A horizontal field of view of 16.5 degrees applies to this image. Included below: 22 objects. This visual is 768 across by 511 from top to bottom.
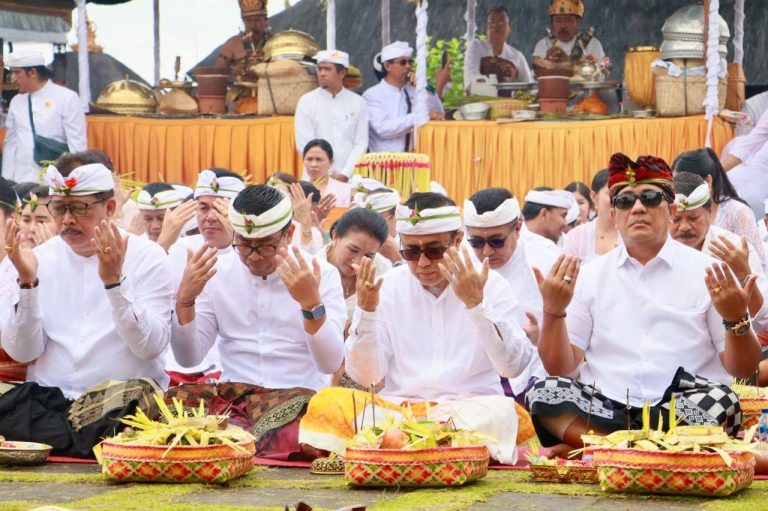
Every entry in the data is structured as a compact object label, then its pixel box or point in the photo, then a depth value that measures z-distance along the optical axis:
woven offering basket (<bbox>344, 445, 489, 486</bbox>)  9.90
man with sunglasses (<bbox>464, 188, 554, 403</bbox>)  13.69
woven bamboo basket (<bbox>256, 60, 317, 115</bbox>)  25.92
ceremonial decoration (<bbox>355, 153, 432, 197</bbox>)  22.94
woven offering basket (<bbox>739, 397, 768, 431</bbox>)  12.16
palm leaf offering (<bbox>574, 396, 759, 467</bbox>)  9.50
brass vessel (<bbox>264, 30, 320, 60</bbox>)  26.87
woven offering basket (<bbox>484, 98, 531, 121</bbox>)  24.26
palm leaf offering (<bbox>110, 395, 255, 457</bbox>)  10.45
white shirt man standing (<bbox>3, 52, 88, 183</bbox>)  24.96
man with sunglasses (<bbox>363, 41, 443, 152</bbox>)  25.08
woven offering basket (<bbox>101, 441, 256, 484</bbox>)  10.26
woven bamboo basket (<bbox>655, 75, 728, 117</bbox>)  22.63
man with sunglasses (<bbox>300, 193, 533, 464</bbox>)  11.42
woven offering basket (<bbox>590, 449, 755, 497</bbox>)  9.29
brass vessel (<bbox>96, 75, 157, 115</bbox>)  27.21
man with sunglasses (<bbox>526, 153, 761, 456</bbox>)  10.91
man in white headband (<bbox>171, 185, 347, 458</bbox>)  12.04
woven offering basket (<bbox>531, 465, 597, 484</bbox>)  10.14
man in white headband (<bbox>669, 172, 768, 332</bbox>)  13.08
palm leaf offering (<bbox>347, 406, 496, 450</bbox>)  10.19
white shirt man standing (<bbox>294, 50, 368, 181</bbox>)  24.59
